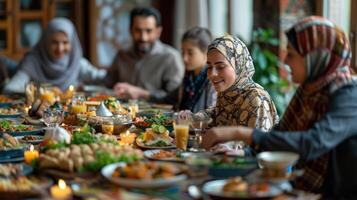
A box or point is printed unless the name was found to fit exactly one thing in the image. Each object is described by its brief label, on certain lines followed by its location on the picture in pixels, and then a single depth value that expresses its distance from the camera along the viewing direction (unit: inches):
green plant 239.5
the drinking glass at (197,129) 117.9
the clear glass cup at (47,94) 190.1
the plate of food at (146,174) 92.4
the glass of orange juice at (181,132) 119.8
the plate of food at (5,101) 193.7
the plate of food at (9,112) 170.4
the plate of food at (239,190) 88.7
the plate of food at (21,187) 93.3
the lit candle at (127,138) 127.0
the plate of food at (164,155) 112.3
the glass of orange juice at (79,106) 163.2
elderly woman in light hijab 244.4
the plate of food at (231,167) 100.0
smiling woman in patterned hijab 135.8
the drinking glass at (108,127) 138.9
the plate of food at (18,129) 141.3
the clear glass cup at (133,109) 161.4
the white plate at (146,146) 122.4
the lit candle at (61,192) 89.4
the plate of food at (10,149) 115.8
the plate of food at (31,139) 131.6
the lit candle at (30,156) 109.9
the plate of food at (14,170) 102.4
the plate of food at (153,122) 145.3
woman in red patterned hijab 101.3
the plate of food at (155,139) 124.0
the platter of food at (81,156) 101.8
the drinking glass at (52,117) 145.2
